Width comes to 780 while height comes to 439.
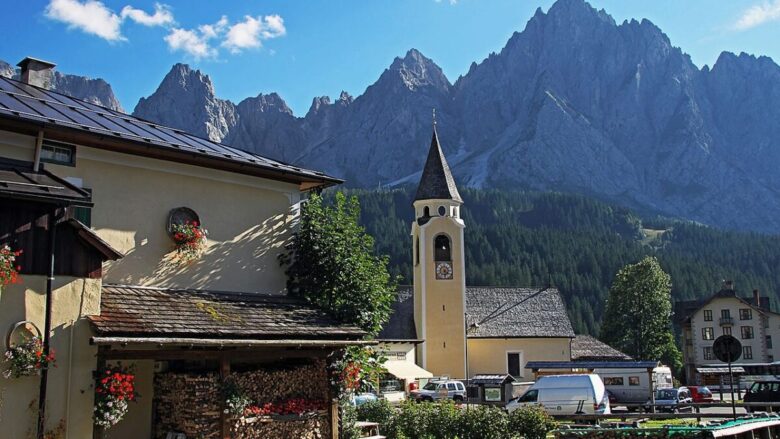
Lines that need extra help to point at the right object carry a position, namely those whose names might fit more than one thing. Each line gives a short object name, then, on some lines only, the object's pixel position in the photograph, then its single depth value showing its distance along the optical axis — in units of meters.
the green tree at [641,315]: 72.69
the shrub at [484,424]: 18.30
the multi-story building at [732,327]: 80.44
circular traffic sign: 17.23
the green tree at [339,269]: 17.88
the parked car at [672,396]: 36.57
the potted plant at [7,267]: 12.00
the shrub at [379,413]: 20.55
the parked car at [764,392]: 35.34
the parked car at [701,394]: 43.03
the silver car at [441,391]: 38.84
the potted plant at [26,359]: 12.11
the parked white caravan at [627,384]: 40.46
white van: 27.19
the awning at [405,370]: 39.41
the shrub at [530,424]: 18.48
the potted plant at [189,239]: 16.20
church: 52.72
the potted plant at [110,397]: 12.99
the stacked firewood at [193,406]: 14.39
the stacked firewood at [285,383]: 15.25
